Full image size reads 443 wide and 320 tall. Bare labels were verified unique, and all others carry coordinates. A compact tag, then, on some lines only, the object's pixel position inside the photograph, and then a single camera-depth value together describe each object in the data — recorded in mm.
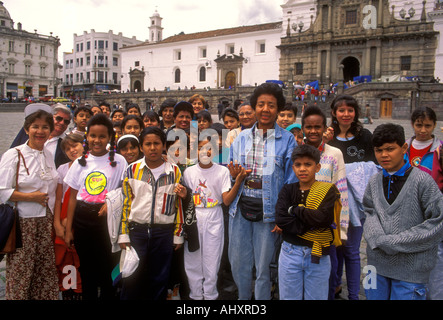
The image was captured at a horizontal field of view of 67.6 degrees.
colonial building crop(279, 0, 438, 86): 30031
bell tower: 56844
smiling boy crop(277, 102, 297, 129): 5020
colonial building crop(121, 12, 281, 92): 37875
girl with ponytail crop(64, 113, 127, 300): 3342
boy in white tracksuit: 3449
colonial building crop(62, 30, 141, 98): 60031
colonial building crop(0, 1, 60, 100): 51125
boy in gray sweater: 2584
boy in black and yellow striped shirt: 2762
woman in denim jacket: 3125
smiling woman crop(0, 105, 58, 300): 3092
